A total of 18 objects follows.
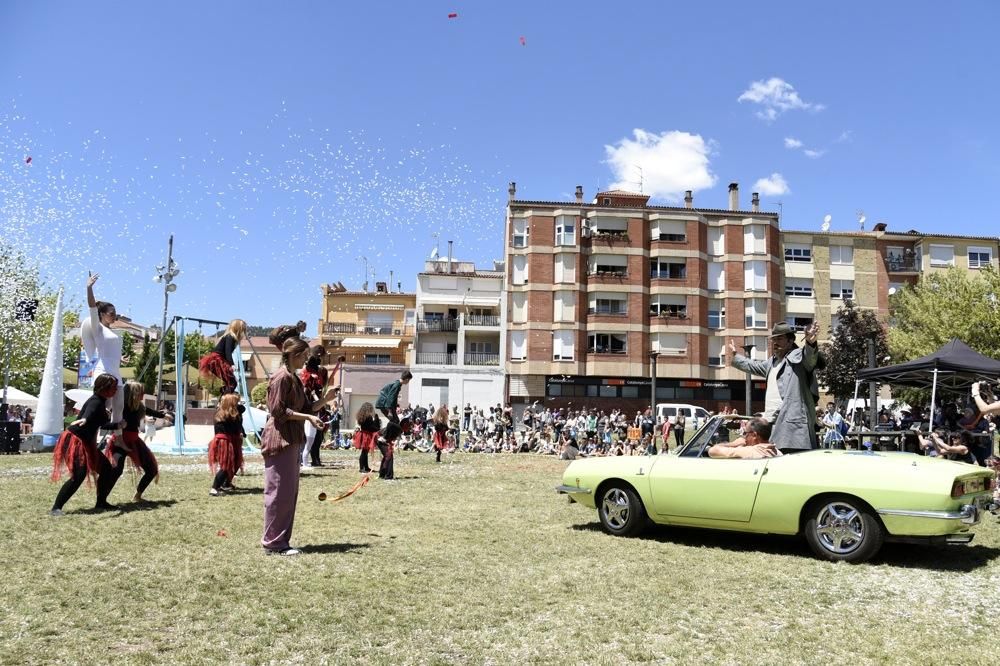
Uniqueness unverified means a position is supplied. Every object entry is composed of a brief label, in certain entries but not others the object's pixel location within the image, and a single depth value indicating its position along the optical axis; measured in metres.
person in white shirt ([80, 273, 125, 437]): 8.57
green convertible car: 6.05
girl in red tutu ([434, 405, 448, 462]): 19.14
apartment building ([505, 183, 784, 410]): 49.66
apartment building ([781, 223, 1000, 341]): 53.06
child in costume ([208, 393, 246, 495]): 10.09
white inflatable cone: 20.05
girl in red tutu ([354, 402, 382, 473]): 13.17
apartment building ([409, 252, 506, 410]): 51.94
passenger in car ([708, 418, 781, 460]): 7.06
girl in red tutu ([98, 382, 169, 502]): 8.70
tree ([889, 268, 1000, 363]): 32.84
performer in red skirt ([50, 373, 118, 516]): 8.03
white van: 42.12
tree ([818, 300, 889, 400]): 41.25
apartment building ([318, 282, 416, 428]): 63.84
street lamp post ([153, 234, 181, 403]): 26.28
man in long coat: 7.69
